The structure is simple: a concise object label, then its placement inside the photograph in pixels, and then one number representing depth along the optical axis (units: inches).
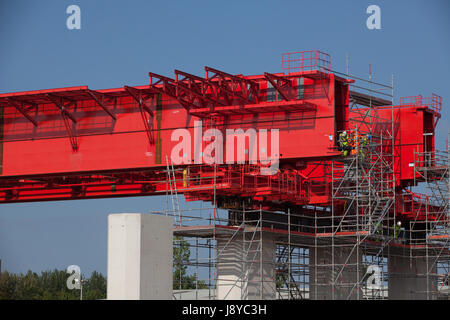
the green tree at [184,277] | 3687.3
